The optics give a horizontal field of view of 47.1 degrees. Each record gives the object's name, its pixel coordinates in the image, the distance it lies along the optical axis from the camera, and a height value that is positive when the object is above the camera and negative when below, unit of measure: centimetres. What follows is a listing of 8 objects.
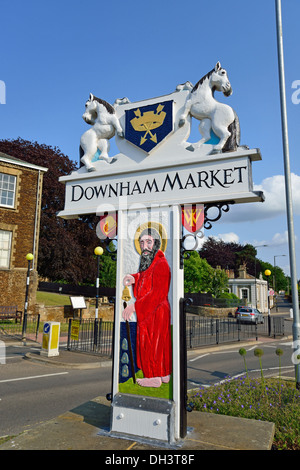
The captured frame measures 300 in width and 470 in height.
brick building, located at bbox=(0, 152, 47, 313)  2225 +466
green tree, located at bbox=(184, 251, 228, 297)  4544 +301
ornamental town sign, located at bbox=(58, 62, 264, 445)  436 +121
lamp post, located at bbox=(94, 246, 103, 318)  1438 +199
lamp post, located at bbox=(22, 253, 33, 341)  1655 -115
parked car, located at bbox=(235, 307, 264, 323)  3109 -120
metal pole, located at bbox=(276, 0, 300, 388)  740 +266
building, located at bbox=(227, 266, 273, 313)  5178 +177
